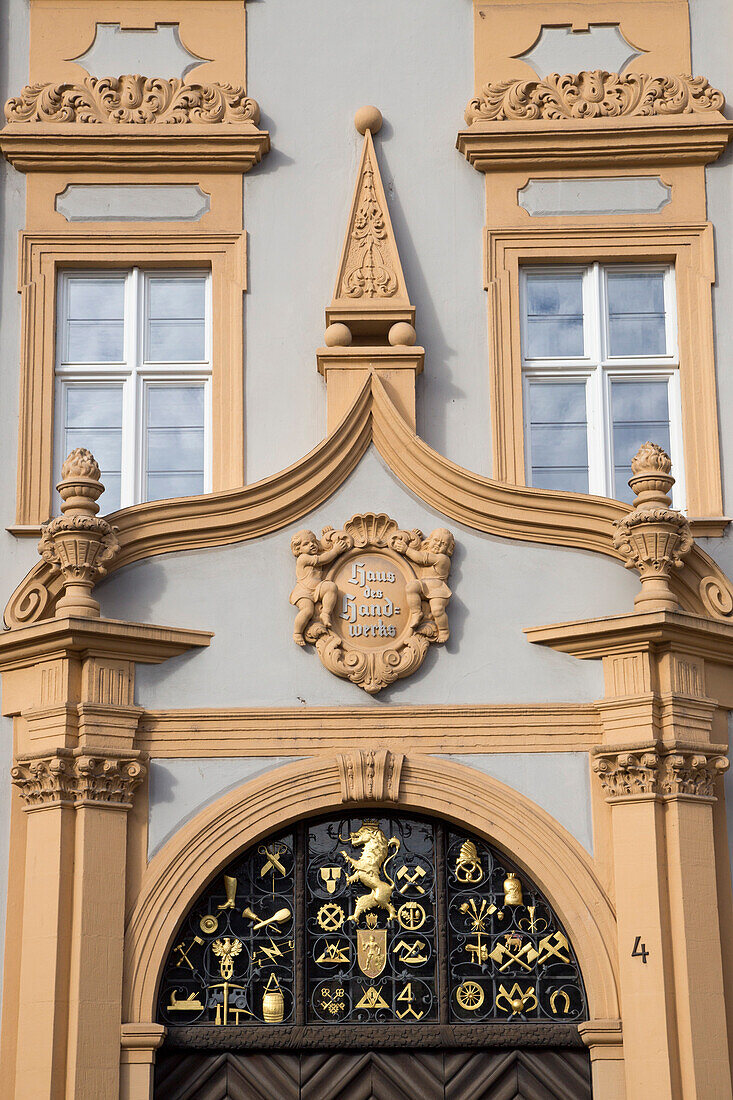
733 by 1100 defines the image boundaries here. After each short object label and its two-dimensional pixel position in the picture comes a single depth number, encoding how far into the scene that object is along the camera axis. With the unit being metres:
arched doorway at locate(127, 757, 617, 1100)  19.81
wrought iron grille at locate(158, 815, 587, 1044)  20.03
